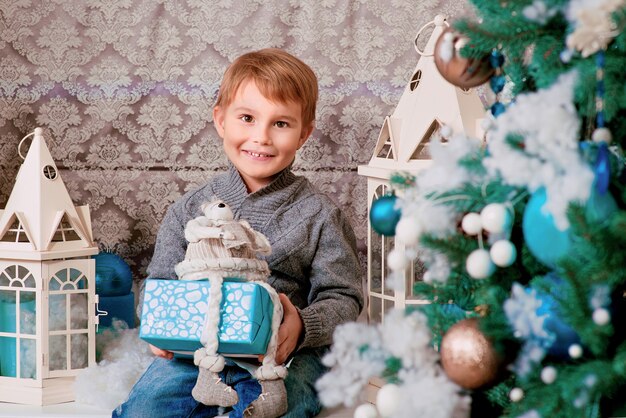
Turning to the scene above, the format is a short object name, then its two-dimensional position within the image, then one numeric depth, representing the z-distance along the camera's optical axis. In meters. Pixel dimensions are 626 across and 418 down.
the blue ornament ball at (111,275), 2.15
